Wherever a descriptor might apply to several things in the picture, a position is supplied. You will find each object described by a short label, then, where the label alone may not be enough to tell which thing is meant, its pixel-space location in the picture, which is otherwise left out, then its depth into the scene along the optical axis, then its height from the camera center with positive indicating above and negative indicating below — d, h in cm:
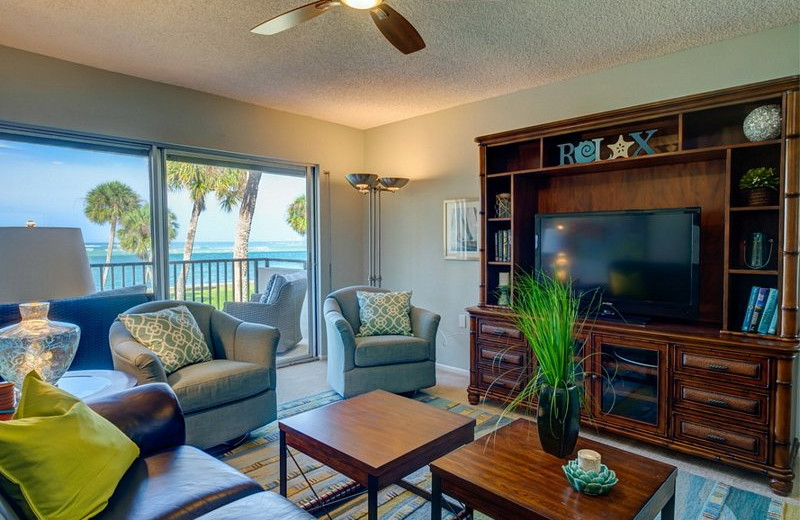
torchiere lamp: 507 +12
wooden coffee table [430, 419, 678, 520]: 144 -82
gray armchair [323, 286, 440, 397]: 350 -88
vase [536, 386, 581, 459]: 167 -65
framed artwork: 426 +17
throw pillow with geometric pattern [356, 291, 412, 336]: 385 -57
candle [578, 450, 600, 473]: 152 -72
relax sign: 303 +68
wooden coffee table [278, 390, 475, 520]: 179 -83
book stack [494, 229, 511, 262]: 367 +0
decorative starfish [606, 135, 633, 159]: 314 +68
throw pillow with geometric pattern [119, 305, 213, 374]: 277 -55
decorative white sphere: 247 +67
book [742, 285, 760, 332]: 255 -37
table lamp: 176 -16
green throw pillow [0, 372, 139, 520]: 123 -61
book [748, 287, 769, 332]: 252 -35
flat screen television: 283 -8
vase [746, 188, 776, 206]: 251 +27
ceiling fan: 185 +97
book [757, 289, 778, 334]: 247 -36
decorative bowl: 148 -77
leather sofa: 141 -80
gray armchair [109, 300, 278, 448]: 254 -76
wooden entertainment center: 238 -14
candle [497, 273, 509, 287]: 369 -27
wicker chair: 444 -60
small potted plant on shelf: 251 +33
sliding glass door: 326 +27
